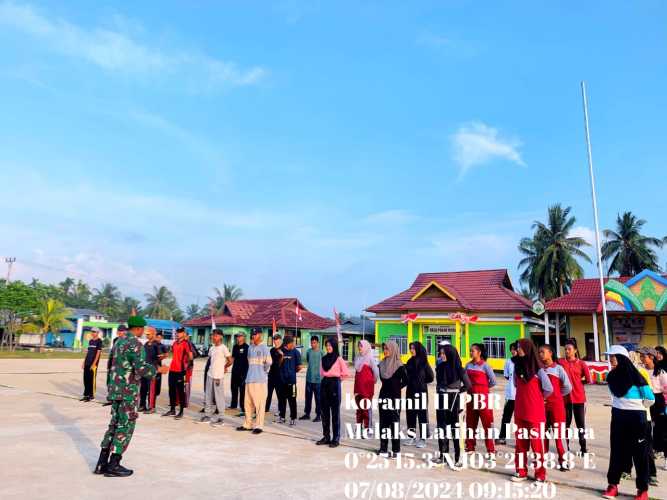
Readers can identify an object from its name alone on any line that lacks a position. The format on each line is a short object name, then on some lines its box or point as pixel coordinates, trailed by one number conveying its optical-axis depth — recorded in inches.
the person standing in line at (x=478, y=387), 282.5
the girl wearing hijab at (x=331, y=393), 296.2
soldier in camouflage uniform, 217.3
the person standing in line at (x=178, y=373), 378.3
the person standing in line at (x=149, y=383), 392.2
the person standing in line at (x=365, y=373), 299.6
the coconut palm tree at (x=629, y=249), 1566.2
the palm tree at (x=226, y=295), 2397.9
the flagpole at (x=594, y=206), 829.8
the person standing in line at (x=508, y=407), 321.4
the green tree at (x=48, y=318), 1678.2
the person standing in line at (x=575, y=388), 286.0
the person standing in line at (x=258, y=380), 327.9
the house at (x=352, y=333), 1382.9
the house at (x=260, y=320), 1501.0
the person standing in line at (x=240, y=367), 419.2
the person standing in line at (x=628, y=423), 205.3
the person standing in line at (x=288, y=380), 370.6
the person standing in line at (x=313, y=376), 399.5
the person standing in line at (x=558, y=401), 256.7
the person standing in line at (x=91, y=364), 461.4
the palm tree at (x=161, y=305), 2792.8
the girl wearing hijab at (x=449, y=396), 257.1
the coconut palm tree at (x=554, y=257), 1486.2
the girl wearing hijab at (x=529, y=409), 223.6
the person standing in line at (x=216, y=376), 363.9
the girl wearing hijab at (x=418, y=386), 292.0
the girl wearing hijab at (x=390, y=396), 266.8
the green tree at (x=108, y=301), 3105.3
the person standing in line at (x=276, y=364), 375.6
